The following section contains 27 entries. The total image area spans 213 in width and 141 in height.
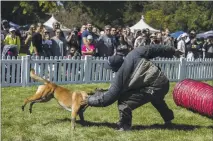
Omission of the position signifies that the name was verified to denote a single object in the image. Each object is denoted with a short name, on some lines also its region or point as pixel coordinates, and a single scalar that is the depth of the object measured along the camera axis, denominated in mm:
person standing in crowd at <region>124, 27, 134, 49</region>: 15913
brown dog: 6707
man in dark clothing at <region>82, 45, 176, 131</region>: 6516
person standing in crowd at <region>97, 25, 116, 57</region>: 13492
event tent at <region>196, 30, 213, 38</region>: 35612
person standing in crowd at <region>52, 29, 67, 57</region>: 12844
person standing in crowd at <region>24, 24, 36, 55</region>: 13370
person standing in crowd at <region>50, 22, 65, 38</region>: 13383
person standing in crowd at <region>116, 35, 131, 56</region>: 12485
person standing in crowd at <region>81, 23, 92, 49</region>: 12836
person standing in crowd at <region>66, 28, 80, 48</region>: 13106
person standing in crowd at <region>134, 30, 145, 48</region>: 14809
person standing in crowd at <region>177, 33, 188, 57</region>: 15570
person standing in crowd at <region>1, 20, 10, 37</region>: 14534
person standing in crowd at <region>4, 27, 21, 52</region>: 12680
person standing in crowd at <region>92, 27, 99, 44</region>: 13438
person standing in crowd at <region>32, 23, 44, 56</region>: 12477
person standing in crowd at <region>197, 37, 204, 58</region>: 20491
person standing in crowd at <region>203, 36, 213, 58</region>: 17750
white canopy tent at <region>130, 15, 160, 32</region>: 42344
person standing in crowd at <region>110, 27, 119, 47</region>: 14016
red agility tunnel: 8102
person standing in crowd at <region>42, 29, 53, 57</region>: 12906
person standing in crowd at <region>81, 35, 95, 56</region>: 12875
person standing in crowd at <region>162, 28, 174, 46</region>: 16172
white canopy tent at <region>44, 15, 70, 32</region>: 37634
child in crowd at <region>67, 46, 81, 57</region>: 13087
